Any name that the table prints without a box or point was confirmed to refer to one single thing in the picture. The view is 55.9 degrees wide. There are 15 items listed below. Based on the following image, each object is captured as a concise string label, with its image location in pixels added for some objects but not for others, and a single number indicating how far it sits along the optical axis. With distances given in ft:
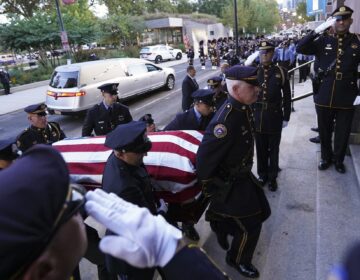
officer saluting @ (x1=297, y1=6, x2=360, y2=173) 12.88
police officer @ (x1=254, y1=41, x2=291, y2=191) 13.46
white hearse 29.76
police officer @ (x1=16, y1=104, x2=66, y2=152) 12.80
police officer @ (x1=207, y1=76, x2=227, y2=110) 16.75
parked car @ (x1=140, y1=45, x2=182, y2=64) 84.53
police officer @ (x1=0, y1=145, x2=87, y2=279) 2.47
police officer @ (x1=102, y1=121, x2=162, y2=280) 6.71
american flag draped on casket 9.56
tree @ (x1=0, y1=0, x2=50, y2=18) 95.76
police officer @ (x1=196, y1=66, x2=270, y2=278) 8.54
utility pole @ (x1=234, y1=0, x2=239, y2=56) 49.52
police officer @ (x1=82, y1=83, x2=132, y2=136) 14.49
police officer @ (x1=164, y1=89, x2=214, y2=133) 12.71
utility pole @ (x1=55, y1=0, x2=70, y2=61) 46.62
